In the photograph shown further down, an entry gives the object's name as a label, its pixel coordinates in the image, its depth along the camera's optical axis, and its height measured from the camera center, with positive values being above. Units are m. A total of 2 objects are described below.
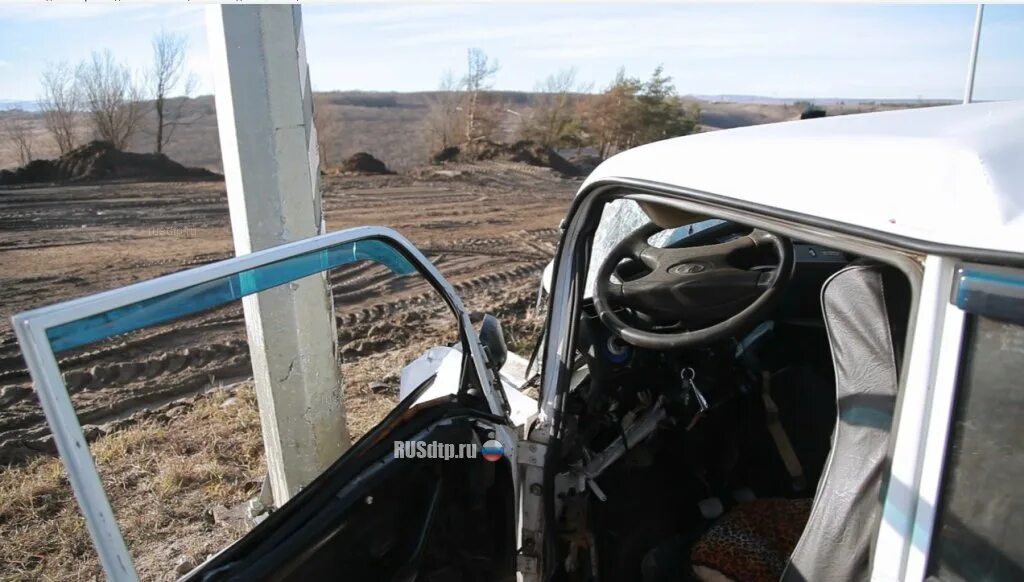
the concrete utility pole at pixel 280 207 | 3.00 -0.43
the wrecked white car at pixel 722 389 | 1.21 -0.69
